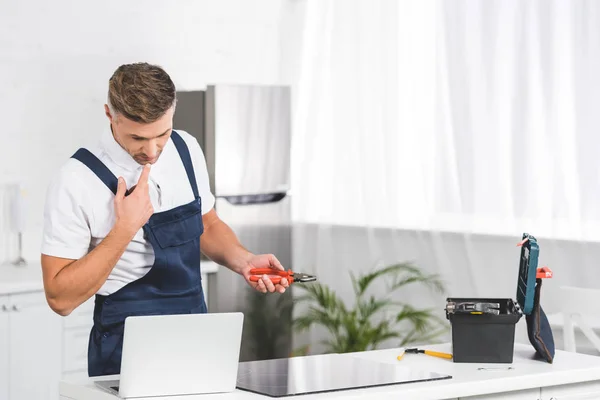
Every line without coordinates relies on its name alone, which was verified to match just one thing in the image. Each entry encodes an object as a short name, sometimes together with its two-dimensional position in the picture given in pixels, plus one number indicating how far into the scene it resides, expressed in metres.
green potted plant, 4.85
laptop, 2.11
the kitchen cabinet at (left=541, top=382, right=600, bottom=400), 2.58
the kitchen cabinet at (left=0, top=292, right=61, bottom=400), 4.11
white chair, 3.44
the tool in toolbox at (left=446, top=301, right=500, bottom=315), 2.75
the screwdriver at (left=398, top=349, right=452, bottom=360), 2.75
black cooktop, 2.29
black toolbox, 2.65
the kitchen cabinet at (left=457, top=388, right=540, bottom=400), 2.46
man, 2.43
